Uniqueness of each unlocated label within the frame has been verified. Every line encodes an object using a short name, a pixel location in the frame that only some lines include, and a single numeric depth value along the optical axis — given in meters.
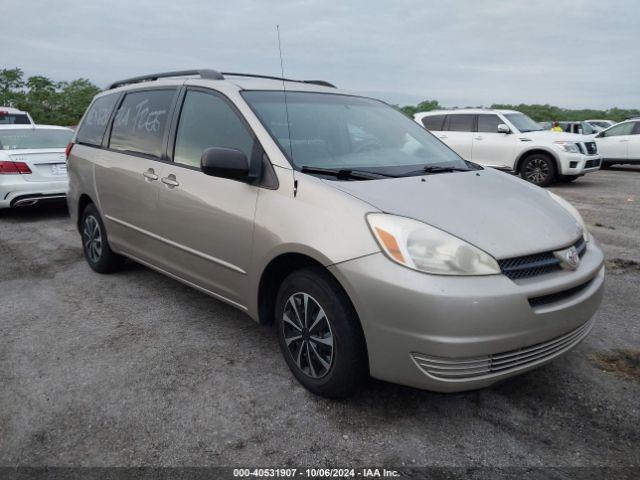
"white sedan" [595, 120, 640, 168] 14.91
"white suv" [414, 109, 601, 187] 11.45
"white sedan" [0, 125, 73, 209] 7.57
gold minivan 2.41
